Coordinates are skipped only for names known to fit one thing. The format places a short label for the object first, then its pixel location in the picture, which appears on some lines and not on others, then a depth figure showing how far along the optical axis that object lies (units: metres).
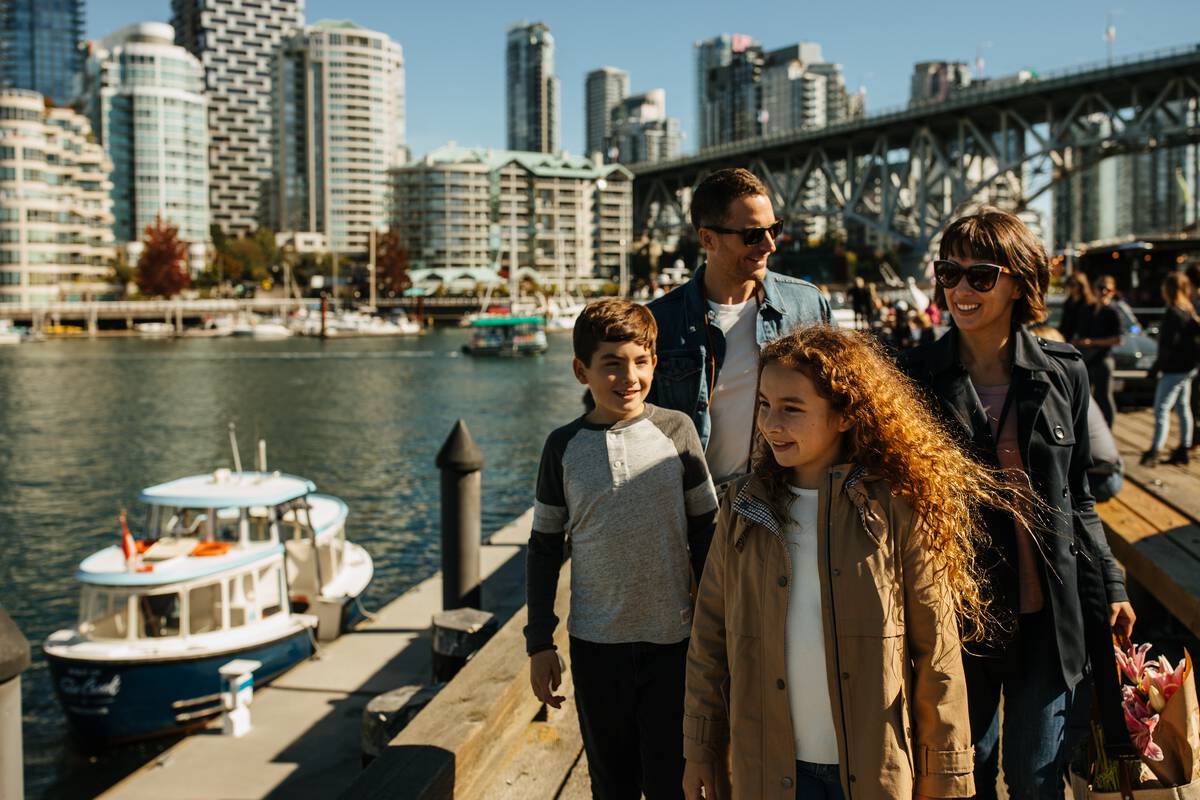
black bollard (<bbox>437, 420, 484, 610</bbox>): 7.75
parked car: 11.22
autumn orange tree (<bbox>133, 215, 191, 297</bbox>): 113.38
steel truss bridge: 61.22
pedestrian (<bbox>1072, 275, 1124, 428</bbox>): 8.10
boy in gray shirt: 2.95
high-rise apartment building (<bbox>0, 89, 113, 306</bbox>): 97.75
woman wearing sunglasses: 2.66
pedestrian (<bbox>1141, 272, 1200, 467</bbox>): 7.61
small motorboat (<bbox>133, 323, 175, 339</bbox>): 97.62
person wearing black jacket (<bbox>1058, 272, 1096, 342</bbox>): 8.80
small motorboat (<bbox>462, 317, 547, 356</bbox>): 68.44
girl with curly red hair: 2.22
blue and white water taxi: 10.41
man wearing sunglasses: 3.29
